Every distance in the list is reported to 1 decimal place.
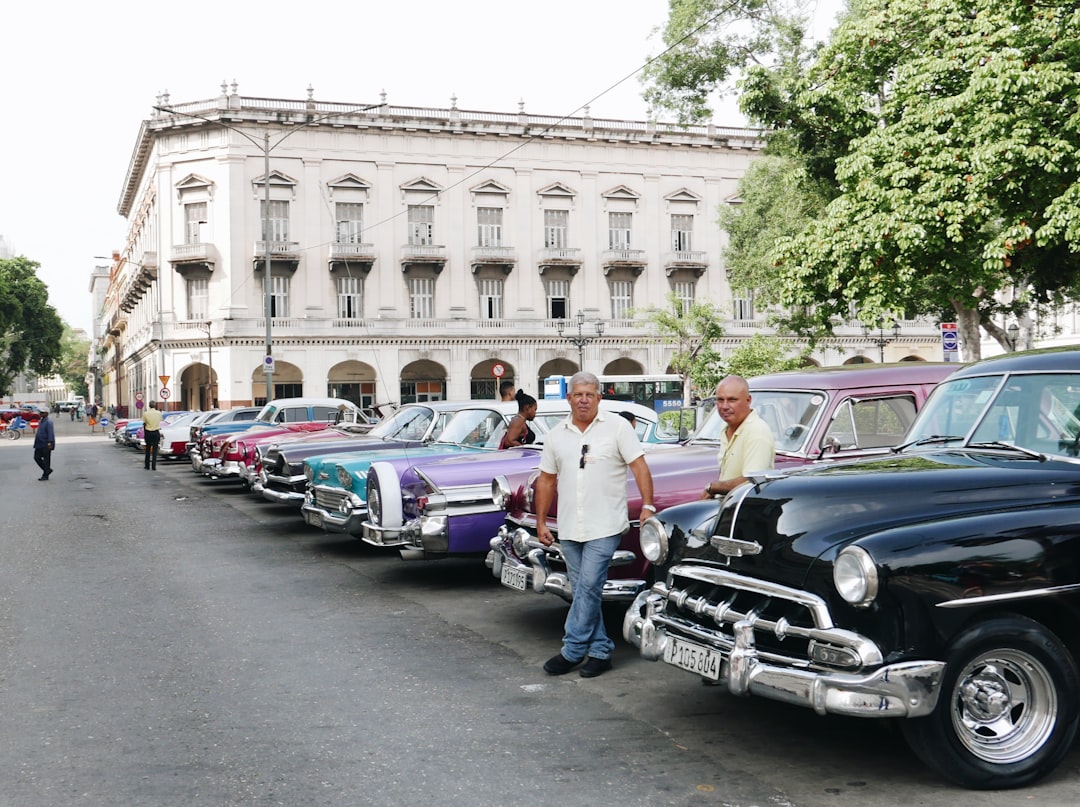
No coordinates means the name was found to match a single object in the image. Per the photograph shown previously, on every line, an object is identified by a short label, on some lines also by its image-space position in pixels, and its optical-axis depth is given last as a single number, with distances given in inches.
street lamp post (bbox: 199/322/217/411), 2010.3
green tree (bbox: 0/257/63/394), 3410.4
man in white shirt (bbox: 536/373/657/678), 255.1
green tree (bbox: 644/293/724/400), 1480.1
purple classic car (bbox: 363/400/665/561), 361.4
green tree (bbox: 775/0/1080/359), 602.5
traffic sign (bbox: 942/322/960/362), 732.0
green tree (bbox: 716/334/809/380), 1302.9
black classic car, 175.3
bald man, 261.0
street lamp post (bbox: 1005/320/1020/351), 1065.5
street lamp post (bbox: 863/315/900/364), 2363.9
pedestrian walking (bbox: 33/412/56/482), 997.8
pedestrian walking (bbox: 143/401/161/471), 1130.7
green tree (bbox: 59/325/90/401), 6550.2
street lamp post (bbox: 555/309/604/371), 2109.3
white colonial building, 2026.3
